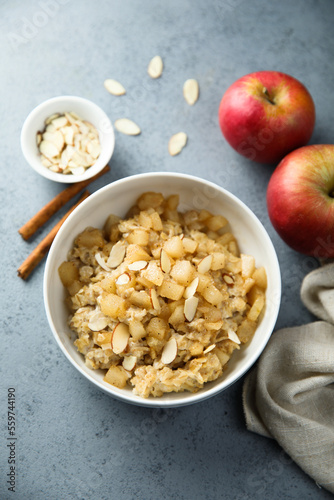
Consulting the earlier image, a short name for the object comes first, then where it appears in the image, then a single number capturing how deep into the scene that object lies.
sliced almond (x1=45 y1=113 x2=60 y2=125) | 0.67
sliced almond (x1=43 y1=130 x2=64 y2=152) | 0.67
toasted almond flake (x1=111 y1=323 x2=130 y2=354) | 0.60
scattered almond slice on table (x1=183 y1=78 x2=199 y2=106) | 0.70
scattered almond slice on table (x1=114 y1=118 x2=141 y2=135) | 0.69
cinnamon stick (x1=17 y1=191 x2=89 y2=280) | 0.66
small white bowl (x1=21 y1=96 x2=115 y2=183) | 0.66
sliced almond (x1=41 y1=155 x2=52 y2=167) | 0.67
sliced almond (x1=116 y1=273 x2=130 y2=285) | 0.61
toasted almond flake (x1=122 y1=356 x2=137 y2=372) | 0.61
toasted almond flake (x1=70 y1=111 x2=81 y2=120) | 0.68
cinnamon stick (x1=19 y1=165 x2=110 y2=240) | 0.67
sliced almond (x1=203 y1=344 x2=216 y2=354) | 0.60
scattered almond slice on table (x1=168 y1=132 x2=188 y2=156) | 0.69
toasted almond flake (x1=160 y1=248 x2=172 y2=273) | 0.61
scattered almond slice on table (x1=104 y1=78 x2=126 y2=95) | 0.70
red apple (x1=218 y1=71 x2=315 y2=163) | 0.66
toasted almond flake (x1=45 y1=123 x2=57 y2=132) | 0.67
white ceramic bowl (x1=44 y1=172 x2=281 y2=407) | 0.61
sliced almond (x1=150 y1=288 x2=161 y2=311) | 0.60
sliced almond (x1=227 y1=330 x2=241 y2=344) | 0.62
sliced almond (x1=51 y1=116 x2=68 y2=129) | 0.67
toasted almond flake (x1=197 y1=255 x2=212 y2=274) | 0.62
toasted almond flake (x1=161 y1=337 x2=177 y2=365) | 0.60
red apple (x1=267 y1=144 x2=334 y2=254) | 0.65
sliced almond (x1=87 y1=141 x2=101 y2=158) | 0.67
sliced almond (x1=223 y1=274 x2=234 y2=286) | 0.63
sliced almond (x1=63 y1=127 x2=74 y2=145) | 0.67
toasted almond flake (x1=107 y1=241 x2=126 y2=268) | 0.63
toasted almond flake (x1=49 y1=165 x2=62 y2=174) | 0.67
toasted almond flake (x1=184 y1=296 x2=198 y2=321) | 0.61
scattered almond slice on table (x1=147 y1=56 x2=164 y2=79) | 0.70
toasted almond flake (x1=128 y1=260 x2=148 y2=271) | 0.61
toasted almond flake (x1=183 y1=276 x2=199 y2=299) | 0.61
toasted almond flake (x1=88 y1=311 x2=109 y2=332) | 0.61
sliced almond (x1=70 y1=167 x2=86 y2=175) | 0.67
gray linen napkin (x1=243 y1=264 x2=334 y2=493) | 0.66
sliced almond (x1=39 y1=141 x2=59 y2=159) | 0.67
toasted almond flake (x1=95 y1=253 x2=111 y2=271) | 0.62
